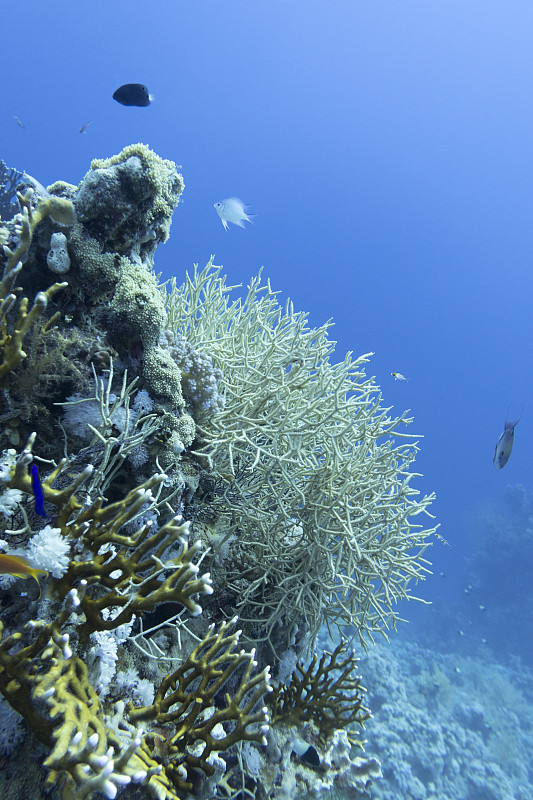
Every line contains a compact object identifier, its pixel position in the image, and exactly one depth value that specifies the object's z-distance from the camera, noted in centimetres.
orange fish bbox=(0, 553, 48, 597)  146
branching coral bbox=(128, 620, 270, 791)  198
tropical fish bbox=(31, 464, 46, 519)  175
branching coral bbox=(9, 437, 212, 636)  180
